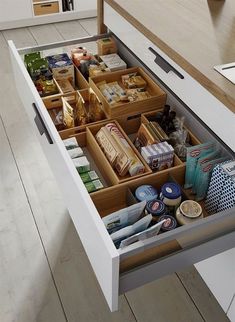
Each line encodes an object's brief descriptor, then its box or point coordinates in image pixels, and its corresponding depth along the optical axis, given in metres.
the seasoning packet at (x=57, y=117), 1.23
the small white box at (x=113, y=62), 1.38
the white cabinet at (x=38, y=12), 2.89
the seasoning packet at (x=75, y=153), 1.08
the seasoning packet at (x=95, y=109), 1.23
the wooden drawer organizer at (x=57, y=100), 1.27
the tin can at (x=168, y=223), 0.89
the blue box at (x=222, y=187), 0.89
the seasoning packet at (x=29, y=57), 1.40
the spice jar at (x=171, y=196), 0.95
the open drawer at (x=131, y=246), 0.74
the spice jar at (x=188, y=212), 0.91
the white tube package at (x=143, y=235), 0.77
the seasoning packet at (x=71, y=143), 1.11
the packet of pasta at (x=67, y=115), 1.17
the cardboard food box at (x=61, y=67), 1.39
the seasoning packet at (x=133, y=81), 1.29
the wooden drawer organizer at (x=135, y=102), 1.18
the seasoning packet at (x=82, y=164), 1.05
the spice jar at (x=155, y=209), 0.91
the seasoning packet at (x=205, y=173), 0.99
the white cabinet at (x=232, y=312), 1.11
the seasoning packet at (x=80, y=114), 1.23
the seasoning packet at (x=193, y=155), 0.99
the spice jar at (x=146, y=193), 0.95
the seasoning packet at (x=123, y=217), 0.87
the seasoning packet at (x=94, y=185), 0.99
